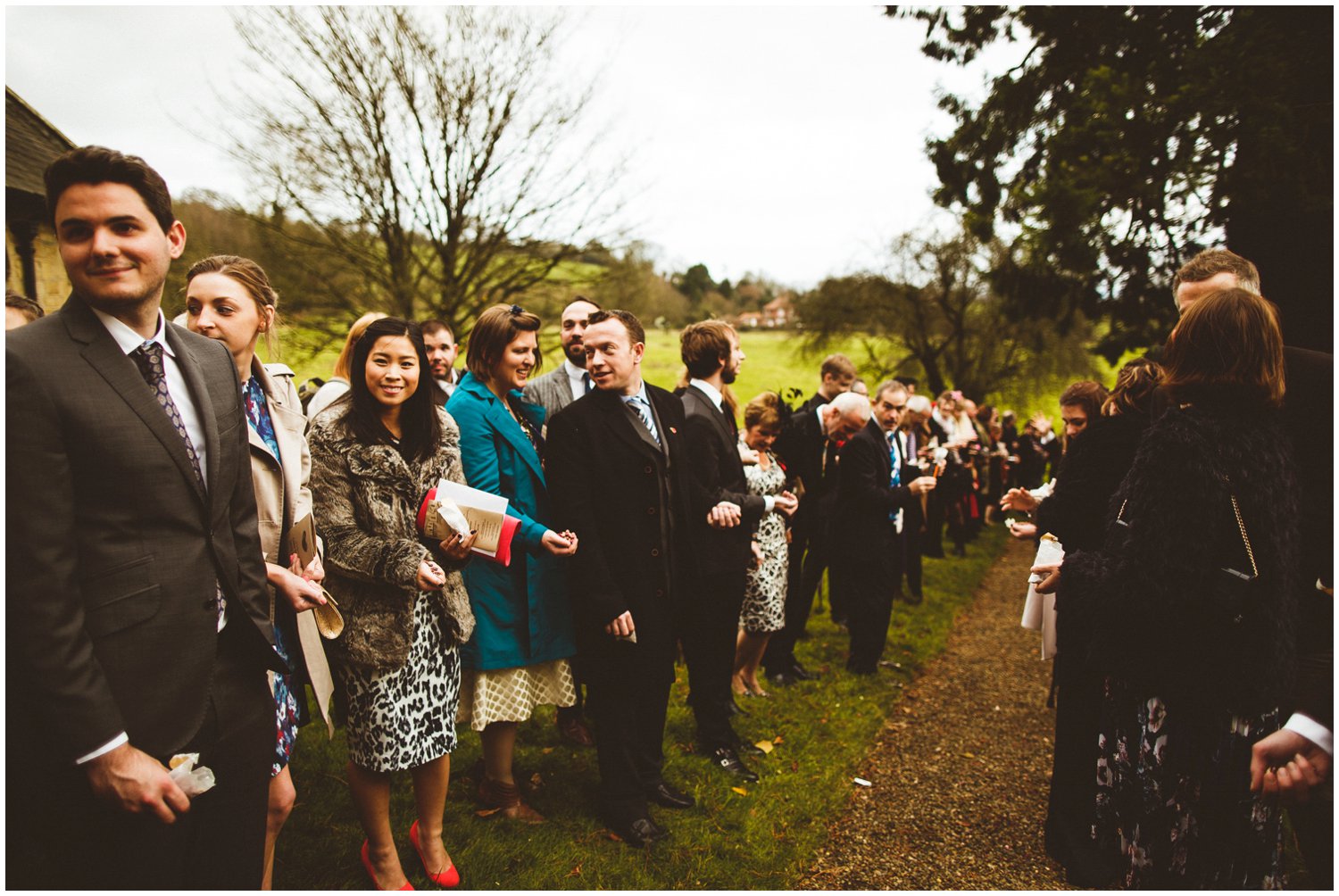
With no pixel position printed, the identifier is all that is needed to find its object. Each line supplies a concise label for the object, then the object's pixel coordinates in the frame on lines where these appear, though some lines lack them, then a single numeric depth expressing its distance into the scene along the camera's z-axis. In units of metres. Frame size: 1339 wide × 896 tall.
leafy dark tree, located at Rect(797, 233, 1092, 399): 27.08
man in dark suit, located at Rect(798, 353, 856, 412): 7.03
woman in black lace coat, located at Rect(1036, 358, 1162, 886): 3.50
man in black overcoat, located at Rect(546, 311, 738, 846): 3.60
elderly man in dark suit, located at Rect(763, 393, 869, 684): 6.18
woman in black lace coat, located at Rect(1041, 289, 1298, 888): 2.33
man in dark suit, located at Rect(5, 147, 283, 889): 1.67
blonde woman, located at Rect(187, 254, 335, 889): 2.65
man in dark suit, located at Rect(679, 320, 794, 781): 4.30
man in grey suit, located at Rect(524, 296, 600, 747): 4.79
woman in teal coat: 3.58
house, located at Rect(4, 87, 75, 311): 10.34
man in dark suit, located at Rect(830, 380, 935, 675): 5.92
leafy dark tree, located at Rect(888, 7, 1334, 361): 6.48
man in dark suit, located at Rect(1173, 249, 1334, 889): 2.55
